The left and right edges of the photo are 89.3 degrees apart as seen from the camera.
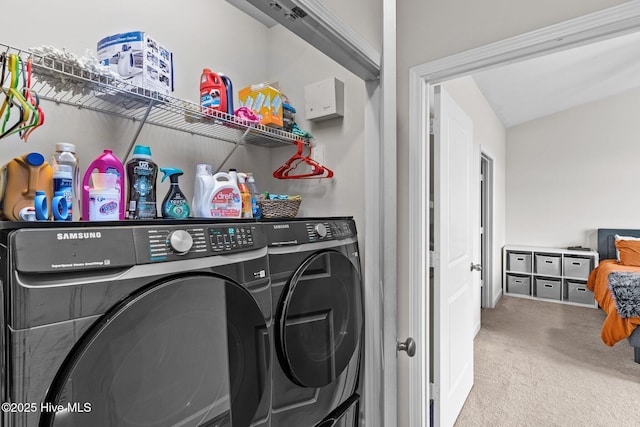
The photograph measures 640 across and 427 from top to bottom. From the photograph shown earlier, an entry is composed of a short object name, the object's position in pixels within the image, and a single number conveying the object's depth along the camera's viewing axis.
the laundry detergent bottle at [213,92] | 1.28
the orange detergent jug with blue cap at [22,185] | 0.83
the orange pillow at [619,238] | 4.35
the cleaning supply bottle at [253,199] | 1.39
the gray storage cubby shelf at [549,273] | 4.60
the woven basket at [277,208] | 1.41
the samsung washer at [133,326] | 0.52
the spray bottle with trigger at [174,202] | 1.12
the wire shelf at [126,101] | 0.88
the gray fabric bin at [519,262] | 5.03
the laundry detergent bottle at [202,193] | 1.16
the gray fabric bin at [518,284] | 5.04
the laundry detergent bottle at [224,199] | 1.16
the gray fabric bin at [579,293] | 4.55
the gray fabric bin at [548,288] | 4.77
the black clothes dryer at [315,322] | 1.02
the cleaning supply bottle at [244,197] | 1.30
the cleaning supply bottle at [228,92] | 1.32
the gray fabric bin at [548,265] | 4.78
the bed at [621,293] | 2.81
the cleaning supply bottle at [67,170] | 0.87
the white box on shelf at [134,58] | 1.00
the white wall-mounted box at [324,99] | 1.57
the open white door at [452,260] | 1.80
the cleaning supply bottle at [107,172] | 0.93
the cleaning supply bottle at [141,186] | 1.04
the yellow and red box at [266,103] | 1.47
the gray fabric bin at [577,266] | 4.58
